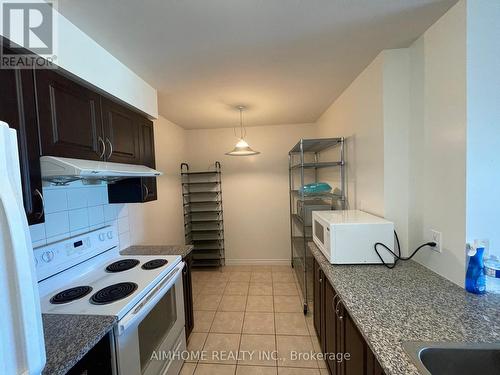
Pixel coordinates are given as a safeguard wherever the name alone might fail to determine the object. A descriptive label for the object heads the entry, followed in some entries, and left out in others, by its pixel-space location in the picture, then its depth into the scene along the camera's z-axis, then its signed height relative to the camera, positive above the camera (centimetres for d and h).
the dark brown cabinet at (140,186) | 189 -4
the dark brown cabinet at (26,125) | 92 +26
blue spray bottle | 112 -51
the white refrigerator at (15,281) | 51 -22
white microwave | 152 -45
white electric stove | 117 -63
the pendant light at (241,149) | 269 +34
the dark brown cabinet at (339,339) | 100 -91
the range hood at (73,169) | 104 +7
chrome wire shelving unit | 246 -20
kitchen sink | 82 -67
